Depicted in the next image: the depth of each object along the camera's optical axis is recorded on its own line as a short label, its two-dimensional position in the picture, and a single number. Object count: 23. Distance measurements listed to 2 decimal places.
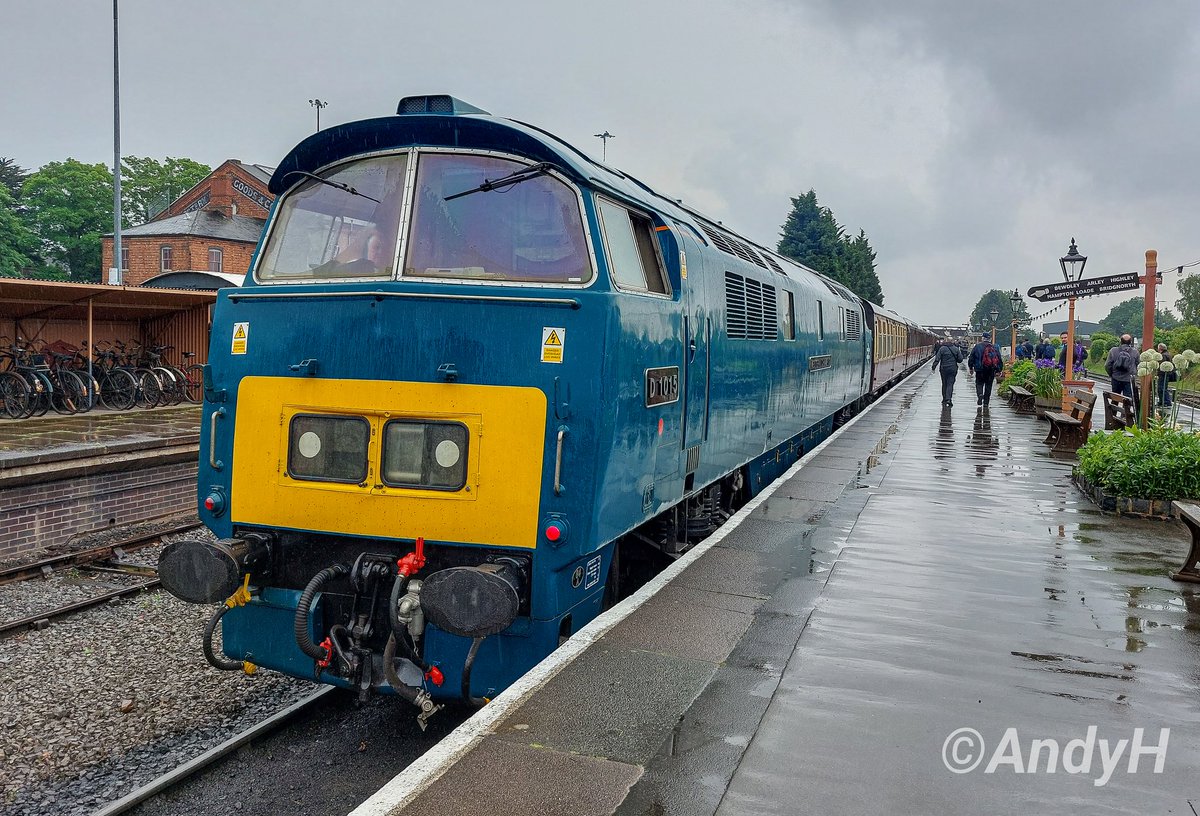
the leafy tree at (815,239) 74.88
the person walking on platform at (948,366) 23.02
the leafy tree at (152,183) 74.12
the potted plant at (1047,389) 22.08
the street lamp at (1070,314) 19.88
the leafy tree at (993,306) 155.25
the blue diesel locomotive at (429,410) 4.75
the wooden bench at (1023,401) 23.03
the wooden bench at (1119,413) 13.27
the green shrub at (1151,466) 9.02
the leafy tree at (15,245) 55.31
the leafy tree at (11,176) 70.05
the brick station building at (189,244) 45.72
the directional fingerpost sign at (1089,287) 15.83
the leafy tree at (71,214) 64.75
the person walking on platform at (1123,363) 16.89
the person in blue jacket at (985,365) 21.89
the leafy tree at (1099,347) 53.31
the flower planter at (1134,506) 9.22
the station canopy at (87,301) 16.31
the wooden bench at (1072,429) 13.91
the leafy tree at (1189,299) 90.09
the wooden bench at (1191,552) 6.78
